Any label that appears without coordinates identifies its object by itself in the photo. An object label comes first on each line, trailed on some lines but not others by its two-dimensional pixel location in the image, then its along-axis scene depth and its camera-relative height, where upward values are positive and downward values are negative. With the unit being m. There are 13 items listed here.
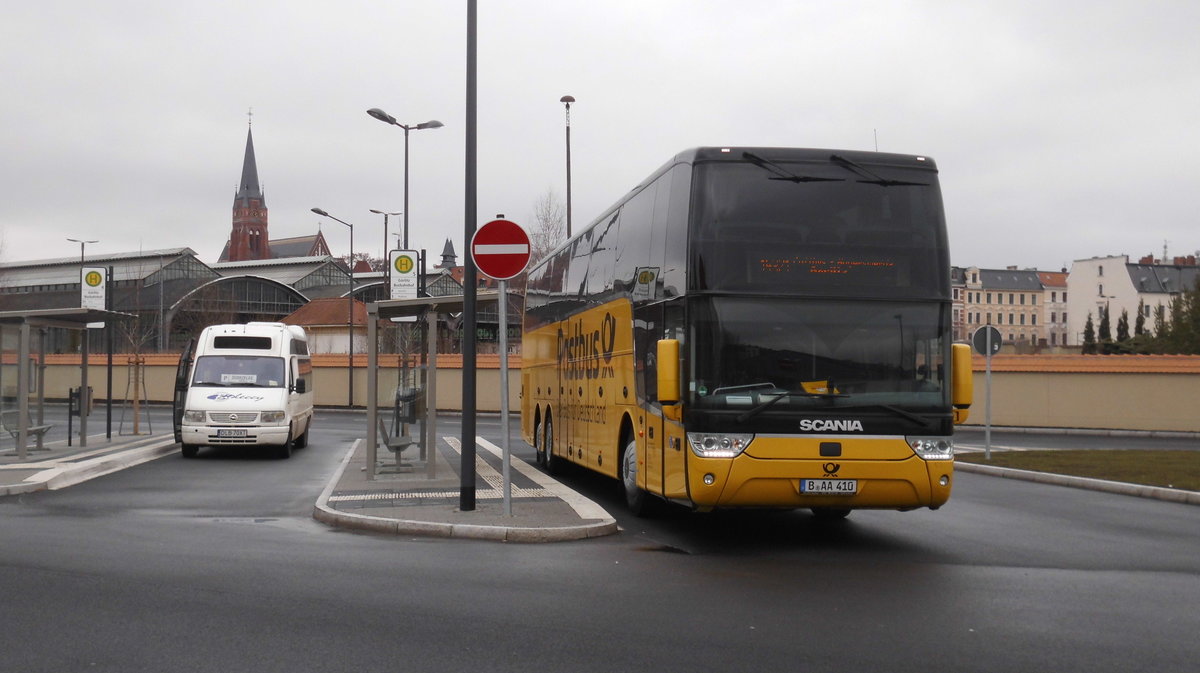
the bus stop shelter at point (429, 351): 16.05 +0.07
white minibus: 21.31 -0.67
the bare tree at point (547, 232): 53.91 +5.82
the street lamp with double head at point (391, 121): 34.59 +7.24
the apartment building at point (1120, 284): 126.44 +8.09
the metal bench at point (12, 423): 19.73 -1.15
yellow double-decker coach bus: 10.02 +0.17
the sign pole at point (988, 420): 21.50 -1.20
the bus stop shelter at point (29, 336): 18.52 +0.33
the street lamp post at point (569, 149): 37.81 +6.93
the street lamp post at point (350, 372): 44.98 -0.63
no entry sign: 11.64 +1.07
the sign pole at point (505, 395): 11.38 -0.39
